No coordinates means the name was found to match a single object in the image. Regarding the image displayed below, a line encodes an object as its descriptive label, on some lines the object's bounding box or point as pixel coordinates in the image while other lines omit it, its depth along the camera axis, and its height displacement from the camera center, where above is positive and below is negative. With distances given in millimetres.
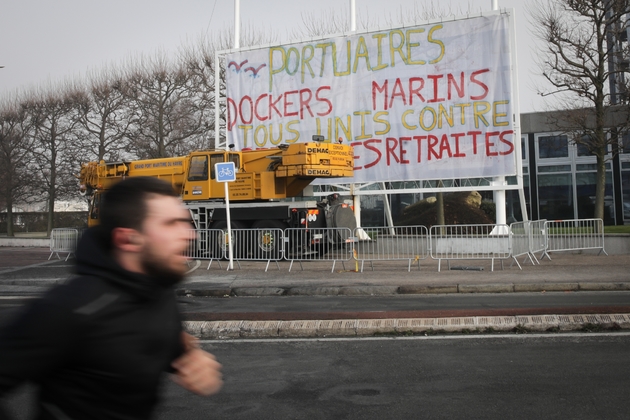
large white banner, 20484 +4105
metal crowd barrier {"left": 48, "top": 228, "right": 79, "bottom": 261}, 20812 -258
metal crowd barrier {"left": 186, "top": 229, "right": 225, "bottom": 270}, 17594 -473
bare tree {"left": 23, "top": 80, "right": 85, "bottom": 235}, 36312 +5001
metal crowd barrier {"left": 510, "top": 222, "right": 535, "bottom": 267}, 15616 -506
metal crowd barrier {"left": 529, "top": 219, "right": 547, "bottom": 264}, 16641 -522
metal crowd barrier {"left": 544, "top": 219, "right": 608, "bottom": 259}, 18062 -527
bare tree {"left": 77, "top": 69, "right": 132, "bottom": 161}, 34906 +5903
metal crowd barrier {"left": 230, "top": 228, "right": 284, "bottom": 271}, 16766 -471
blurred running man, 1773 -250
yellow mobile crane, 19406 +1275
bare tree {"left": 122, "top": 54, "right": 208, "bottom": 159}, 33688 +5834
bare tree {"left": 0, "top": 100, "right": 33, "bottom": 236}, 37469 +4068
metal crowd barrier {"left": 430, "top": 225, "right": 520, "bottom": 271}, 15109 -566
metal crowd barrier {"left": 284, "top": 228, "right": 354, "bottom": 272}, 16117 -514
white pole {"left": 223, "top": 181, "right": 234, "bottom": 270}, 15855 -552
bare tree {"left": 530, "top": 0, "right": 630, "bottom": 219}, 22203 +5029
